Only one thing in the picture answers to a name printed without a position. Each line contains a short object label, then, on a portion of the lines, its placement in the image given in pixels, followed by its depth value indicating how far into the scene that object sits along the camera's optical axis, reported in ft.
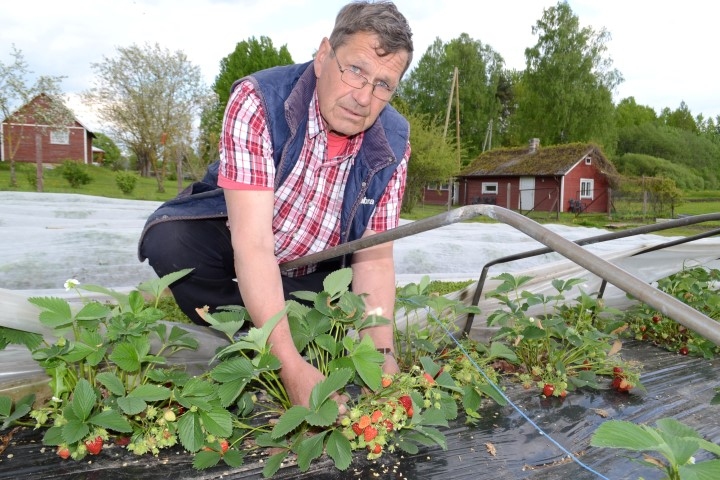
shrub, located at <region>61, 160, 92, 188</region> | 46.47
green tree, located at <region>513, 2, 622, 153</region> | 87.86
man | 4.23
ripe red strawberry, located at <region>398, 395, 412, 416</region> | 4.13
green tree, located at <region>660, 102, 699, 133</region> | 171.13
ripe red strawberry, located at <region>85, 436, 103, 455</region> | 3.88
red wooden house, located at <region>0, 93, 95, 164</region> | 47.32
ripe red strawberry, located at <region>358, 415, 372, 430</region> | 3.82
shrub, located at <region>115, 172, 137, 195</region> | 44.52
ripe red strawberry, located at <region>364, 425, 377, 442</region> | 3.79
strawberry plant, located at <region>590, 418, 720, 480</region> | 2.08
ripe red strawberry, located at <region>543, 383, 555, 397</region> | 5.61
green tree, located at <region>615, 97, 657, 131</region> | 155.05
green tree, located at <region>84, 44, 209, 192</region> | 53.11
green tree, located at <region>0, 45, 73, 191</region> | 44.45
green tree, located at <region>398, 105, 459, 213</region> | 53.88
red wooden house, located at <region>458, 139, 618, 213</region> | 68.13
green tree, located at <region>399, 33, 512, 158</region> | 108.06
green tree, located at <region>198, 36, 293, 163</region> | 82.84
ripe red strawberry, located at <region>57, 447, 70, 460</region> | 3.86
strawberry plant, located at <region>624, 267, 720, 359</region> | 7.42
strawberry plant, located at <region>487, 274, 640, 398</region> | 5.74
